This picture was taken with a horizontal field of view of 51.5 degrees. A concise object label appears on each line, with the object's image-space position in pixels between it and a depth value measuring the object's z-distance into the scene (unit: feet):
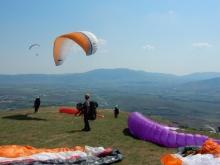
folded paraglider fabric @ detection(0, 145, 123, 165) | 26.22
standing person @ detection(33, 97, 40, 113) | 71.99
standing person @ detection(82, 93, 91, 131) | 45.75
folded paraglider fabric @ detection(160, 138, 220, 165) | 20.29
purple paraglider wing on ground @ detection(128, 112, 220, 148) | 38.55
